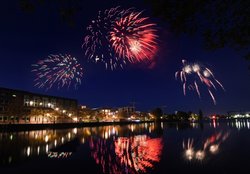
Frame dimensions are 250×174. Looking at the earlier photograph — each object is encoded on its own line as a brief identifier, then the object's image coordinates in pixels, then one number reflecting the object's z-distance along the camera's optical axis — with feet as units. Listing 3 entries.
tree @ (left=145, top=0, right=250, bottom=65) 23.58
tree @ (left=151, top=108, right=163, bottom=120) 638.57
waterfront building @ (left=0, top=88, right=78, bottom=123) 229.72
